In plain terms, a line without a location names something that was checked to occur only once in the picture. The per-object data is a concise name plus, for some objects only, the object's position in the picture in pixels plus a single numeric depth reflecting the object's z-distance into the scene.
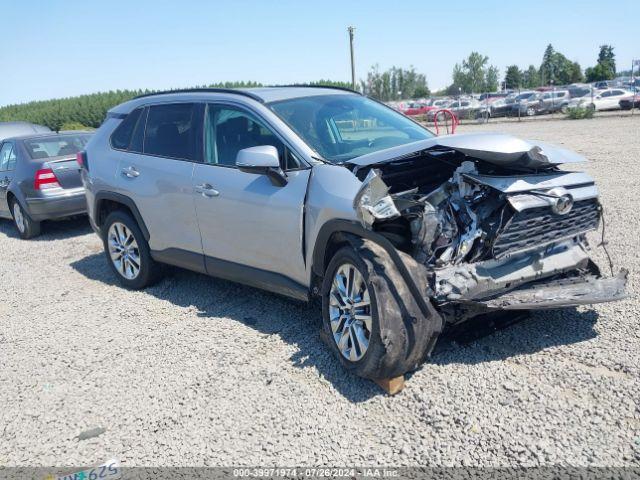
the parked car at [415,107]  37.93
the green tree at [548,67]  96.88
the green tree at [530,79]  96.12
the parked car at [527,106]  34.59
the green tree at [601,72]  72.81
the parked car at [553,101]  34.72
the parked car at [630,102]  31.52
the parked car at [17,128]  17.67
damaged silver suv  3.42
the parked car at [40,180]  8.90
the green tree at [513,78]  92.62
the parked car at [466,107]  36.37
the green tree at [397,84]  80.19
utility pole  29.66
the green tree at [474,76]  94.94
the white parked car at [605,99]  32.94
